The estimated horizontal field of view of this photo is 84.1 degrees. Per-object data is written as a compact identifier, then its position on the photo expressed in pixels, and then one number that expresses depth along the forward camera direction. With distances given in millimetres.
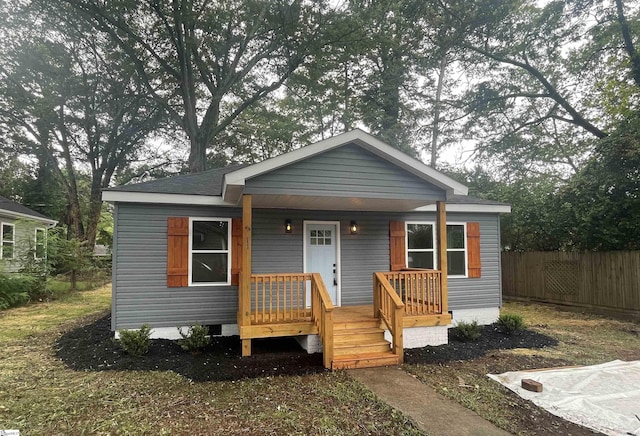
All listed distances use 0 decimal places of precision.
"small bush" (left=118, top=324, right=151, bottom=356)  5480
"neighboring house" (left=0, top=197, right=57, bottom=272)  12023
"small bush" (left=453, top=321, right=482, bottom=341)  6723
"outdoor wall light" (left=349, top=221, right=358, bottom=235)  7551
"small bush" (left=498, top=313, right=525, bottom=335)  7180
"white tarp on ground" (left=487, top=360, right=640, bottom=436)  3547
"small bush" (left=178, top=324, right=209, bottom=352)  5801
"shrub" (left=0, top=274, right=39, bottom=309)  10262
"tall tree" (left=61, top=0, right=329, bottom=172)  12920
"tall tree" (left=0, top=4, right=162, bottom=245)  16922
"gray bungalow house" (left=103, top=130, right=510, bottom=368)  5570
